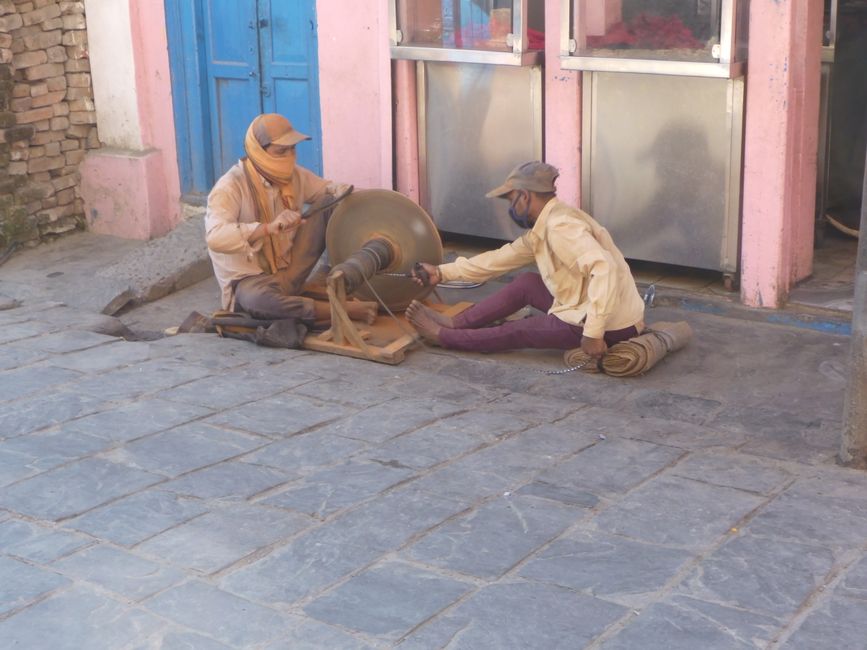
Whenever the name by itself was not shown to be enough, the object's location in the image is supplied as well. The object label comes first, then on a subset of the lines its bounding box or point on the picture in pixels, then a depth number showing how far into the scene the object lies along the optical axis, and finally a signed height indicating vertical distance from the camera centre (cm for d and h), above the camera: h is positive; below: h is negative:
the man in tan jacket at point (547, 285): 624 -138
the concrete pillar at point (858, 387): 489 -149
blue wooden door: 863 -37
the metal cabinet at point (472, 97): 760 -50
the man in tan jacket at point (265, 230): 697 -114
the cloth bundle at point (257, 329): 700 -171
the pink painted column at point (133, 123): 927 -72
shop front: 671 -60
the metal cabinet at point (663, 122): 686 -62
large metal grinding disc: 732 -123
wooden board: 671 -175
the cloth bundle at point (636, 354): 630 -170
